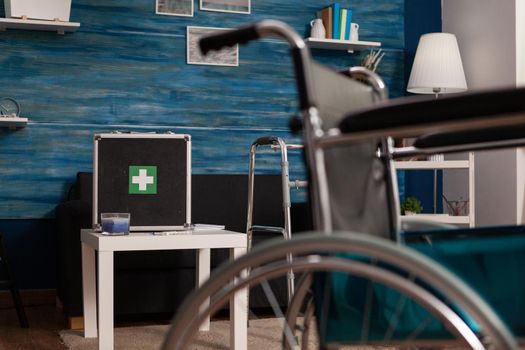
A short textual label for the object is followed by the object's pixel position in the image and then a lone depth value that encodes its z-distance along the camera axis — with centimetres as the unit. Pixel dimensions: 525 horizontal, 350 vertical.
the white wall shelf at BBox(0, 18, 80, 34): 457
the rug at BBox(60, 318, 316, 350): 356
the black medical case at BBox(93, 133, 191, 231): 355
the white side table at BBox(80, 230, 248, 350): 322
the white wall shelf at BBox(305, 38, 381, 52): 514
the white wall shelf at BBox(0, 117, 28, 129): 452
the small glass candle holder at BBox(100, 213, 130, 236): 330
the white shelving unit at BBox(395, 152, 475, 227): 458
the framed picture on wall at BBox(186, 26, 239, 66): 505
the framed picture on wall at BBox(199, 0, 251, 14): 510
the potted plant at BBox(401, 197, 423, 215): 494
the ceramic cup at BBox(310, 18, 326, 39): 516
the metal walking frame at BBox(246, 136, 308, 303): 361
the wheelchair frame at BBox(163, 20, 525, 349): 105
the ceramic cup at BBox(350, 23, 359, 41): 527
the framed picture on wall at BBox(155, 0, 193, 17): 501
